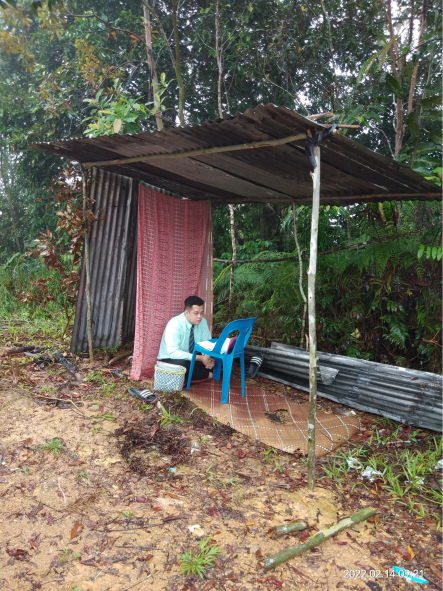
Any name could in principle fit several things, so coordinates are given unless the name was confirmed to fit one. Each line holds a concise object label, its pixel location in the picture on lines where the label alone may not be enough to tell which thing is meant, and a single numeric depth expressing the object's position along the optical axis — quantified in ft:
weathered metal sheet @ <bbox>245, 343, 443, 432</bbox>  13.55
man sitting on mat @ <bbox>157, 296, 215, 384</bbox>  15.89
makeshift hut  11.14
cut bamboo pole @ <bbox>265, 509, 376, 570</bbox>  7.88
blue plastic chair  14.76
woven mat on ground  12.91
